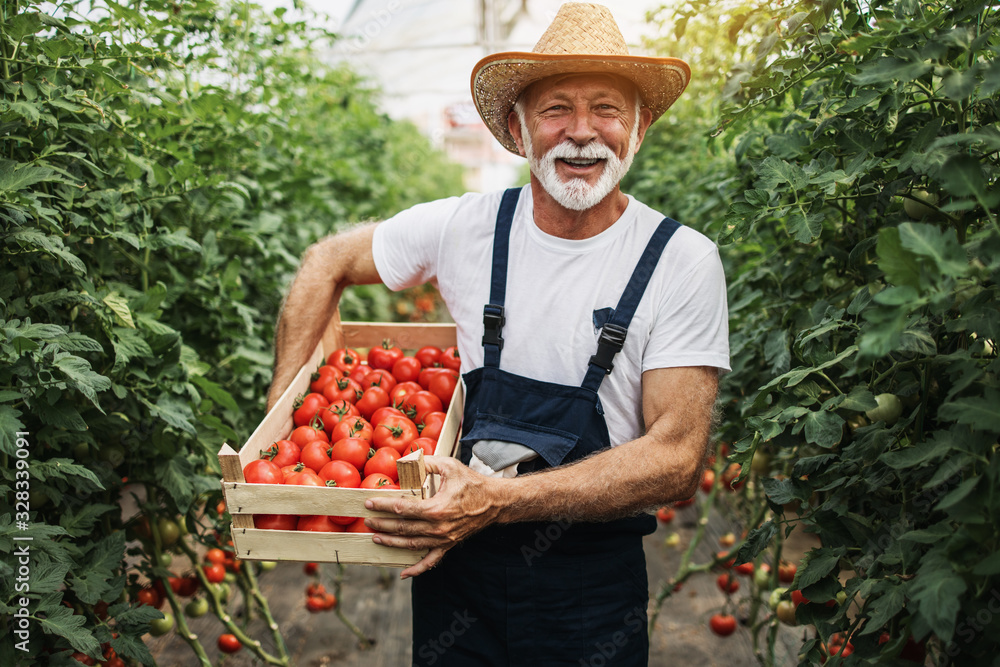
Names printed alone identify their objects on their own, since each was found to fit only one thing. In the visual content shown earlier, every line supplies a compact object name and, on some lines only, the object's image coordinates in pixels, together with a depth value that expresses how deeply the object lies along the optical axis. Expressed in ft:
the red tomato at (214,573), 8.98
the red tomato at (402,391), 6.97
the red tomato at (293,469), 5.76
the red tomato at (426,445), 6.19
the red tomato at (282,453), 6.05
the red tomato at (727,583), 10.61
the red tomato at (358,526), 5.53
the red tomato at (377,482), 5.58
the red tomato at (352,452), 6.09
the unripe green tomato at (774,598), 7.87
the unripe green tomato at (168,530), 7.77
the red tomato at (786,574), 8.86
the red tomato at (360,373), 7.53
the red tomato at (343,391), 7.14
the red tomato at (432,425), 6.51
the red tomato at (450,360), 7.63
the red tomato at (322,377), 7.35
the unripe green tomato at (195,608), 9.60
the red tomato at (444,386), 7.13
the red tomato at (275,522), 5.56
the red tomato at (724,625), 10.53
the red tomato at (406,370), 7.50
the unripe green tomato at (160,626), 7.88
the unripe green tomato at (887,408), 4.91
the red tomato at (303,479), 5.66
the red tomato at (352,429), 6.42
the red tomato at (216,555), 9.25
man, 5.96
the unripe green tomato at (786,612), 7.61
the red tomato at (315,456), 6.05
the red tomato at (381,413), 6.69
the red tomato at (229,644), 9.54
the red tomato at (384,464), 5.86
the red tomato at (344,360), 7.82
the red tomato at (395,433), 6.25
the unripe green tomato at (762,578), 9.20
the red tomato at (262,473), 5.60
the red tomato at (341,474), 5.78
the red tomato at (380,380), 7.33
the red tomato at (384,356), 7.85
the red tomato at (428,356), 7.75
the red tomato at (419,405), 6.84
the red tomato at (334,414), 6.64
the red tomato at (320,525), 5.50
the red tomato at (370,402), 7.00
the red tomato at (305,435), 6.32
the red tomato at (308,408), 6.79
